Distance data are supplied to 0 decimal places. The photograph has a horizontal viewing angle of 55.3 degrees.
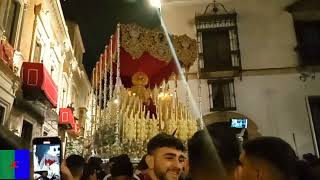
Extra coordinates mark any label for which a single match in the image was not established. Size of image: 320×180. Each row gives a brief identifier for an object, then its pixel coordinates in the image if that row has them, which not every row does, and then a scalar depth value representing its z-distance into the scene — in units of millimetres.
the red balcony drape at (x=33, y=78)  9102
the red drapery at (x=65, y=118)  14438
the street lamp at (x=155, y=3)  12866
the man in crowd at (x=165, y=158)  2251
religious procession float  5598
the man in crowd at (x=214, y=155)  1615
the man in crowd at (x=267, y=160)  1692
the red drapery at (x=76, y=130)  17186
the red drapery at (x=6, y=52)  7631
